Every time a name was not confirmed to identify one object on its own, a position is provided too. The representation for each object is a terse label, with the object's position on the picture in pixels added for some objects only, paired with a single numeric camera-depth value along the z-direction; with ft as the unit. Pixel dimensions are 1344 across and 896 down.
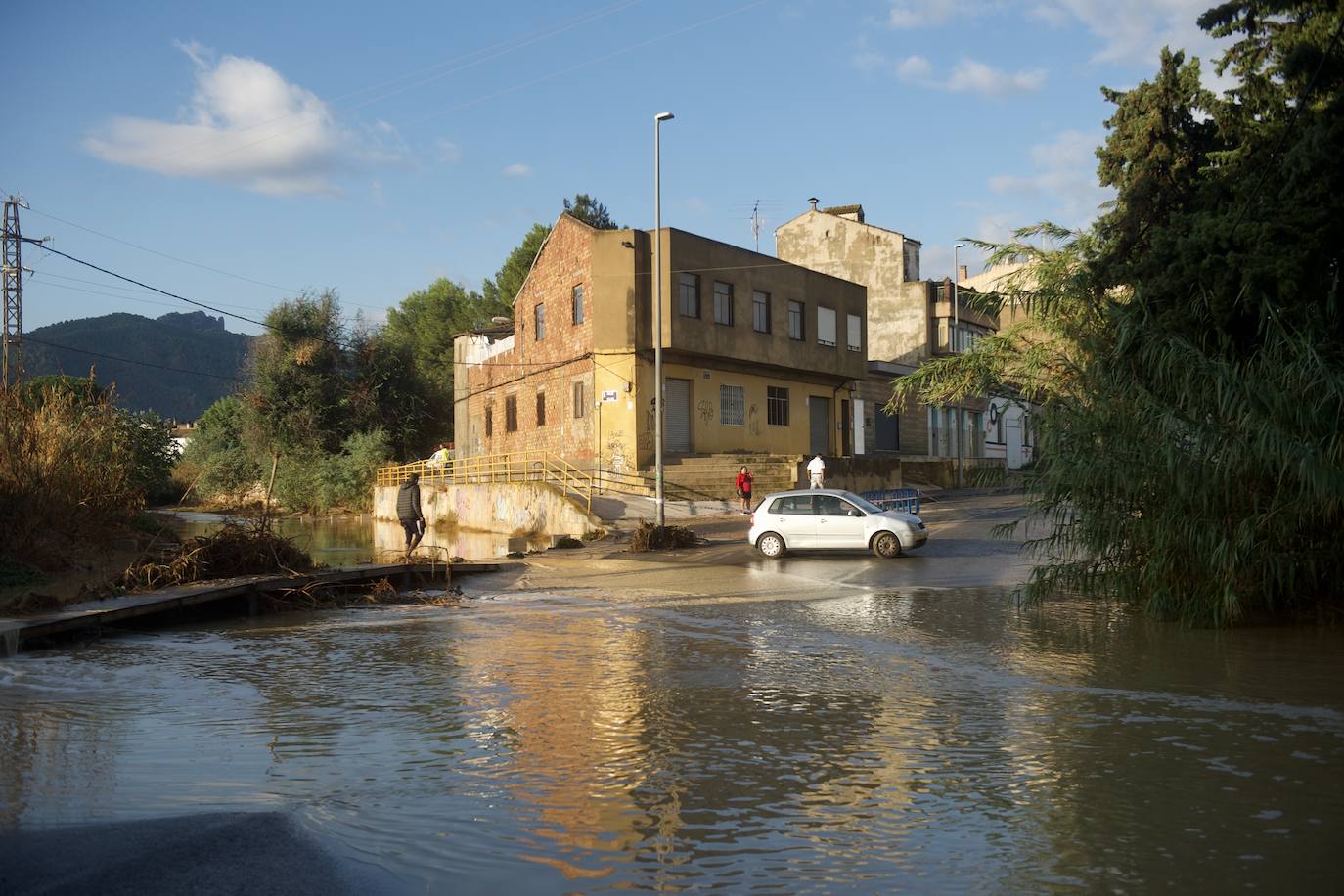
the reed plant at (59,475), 63.82
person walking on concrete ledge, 70.23
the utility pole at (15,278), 115.55
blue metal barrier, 92.89
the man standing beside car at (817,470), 104.01
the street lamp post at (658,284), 79.20
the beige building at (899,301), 175.94
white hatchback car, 69.92
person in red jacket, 101.76
